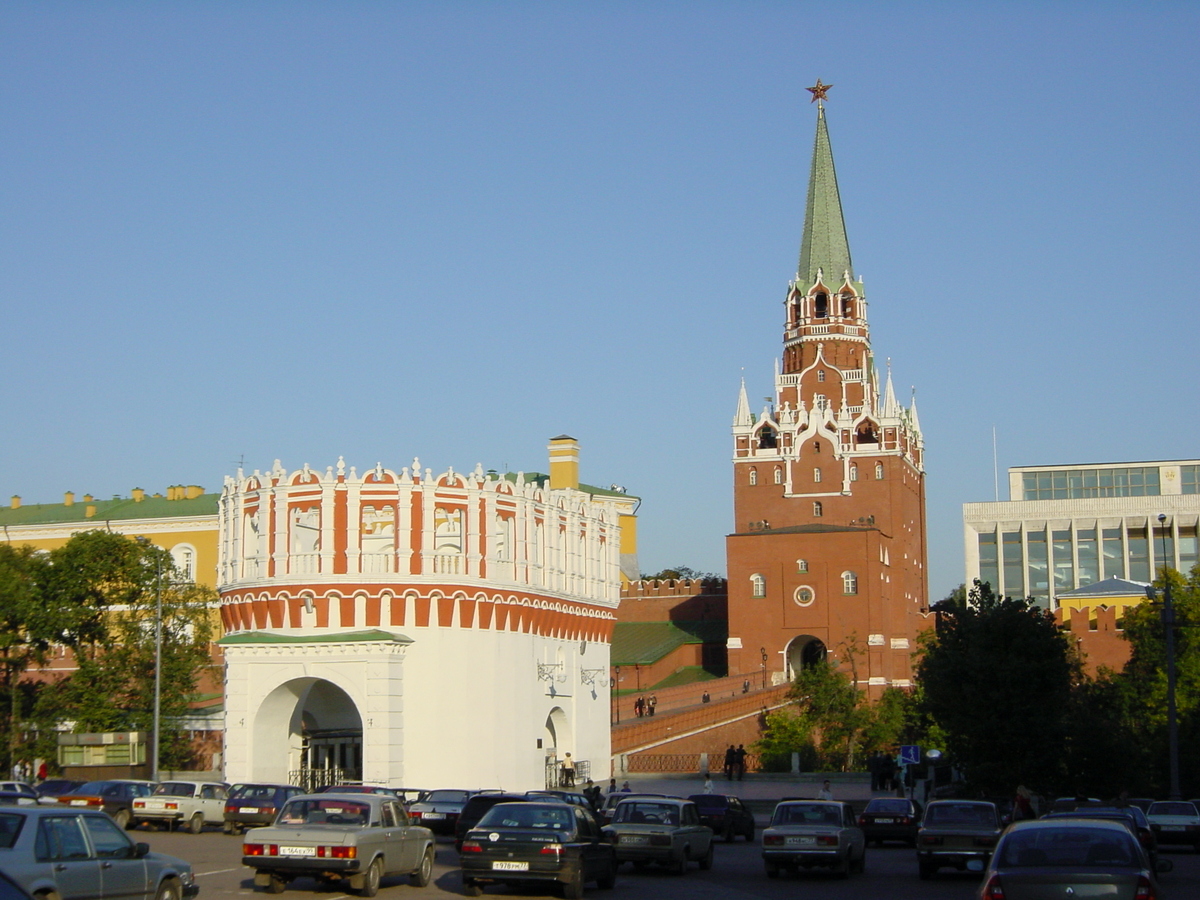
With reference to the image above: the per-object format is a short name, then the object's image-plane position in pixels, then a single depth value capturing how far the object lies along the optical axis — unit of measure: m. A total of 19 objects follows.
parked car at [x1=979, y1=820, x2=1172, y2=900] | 14.71
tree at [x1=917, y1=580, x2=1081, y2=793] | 41.50
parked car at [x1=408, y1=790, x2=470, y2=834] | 34.78
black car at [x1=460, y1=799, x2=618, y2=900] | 22.23
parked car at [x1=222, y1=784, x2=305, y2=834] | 34.88
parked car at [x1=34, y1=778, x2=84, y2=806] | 36.85
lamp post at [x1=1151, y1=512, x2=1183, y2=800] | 40.94
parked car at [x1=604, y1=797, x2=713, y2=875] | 26.61
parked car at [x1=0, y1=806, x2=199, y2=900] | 15.77
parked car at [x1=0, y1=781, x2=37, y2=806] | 28.70
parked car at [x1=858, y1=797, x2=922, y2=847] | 36.66
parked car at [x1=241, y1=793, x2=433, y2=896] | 21.64
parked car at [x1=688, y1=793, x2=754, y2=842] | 37.22
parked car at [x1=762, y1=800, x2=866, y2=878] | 26.64
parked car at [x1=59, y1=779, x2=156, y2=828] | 34.72
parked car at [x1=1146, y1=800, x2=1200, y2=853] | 35.16
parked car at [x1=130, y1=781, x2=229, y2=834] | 35.53
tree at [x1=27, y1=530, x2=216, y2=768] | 58.09
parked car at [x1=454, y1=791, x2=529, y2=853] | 30.45
